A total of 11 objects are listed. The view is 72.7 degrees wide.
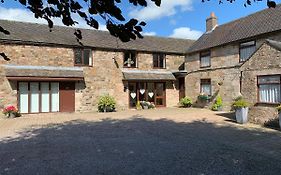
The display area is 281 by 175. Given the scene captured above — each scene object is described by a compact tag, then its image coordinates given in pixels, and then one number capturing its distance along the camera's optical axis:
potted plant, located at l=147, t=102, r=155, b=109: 16.60
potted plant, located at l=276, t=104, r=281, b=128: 8.16
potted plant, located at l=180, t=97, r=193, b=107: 16.79
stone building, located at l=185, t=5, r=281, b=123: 9.27
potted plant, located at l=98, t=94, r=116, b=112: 14.81
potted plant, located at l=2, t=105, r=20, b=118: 12.25
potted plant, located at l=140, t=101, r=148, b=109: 16.51
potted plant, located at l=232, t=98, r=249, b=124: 9.39
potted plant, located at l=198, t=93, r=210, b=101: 15.58
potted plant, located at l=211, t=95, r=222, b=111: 14.44
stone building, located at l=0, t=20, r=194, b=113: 13.43
